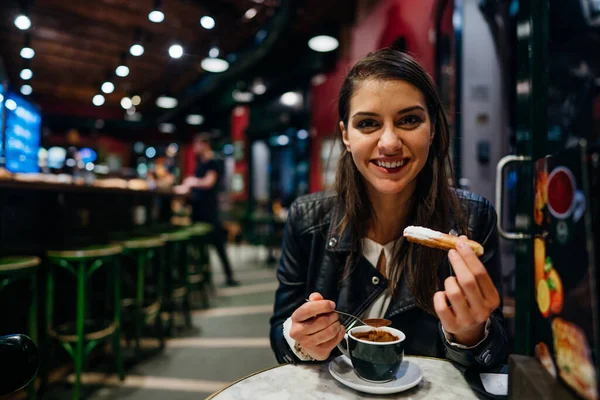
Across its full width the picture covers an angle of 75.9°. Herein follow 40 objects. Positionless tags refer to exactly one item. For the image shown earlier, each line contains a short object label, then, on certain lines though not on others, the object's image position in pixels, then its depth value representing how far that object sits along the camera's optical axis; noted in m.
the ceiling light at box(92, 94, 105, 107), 8.05
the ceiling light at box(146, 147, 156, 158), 14.70
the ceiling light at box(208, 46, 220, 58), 5.35
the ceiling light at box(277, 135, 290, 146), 9.93
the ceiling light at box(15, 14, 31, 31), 3.87
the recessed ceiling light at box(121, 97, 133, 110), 8.79
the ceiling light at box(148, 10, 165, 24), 4.15
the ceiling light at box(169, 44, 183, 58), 4.69
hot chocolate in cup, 0.76
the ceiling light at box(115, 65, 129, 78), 6.35
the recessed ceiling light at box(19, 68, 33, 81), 6.25
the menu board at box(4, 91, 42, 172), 3.36
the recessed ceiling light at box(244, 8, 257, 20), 5.11
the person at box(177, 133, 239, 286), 5.33
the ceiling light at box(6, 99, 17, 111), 3.36
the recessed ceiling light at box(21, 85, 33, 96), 7.63
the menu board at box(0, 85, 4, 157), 3.19
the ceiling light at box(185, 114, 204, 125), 12.81
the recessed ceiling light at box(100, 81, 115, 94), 6.59
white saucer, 0.75
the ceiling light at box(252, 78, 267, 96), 8.84
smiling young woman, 0.89
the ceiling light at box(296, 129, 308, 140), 8.57
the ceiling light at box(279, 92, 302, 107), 9.17
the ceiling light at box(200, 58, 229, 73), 6.26
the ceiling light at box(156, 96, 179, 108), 9.92
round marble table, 0.76
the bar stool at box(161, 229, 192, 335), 3.71
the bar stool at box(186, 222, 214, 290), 4.62
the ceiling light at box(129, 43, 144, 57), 5.26
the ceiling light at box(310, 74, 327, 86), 7.64
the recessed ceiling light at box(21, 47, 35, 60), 4.60
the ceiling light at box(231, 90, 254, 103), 9.34
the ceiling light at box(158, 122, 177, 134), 13.91
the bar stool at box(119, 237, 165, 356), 3.10
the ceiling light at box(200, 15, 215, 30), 4.82
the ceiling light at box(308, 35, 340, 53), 5.85
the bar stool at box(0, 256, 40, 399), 2.01
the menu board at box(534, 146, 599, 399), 0.42
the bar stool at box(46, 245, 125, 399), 2.38
